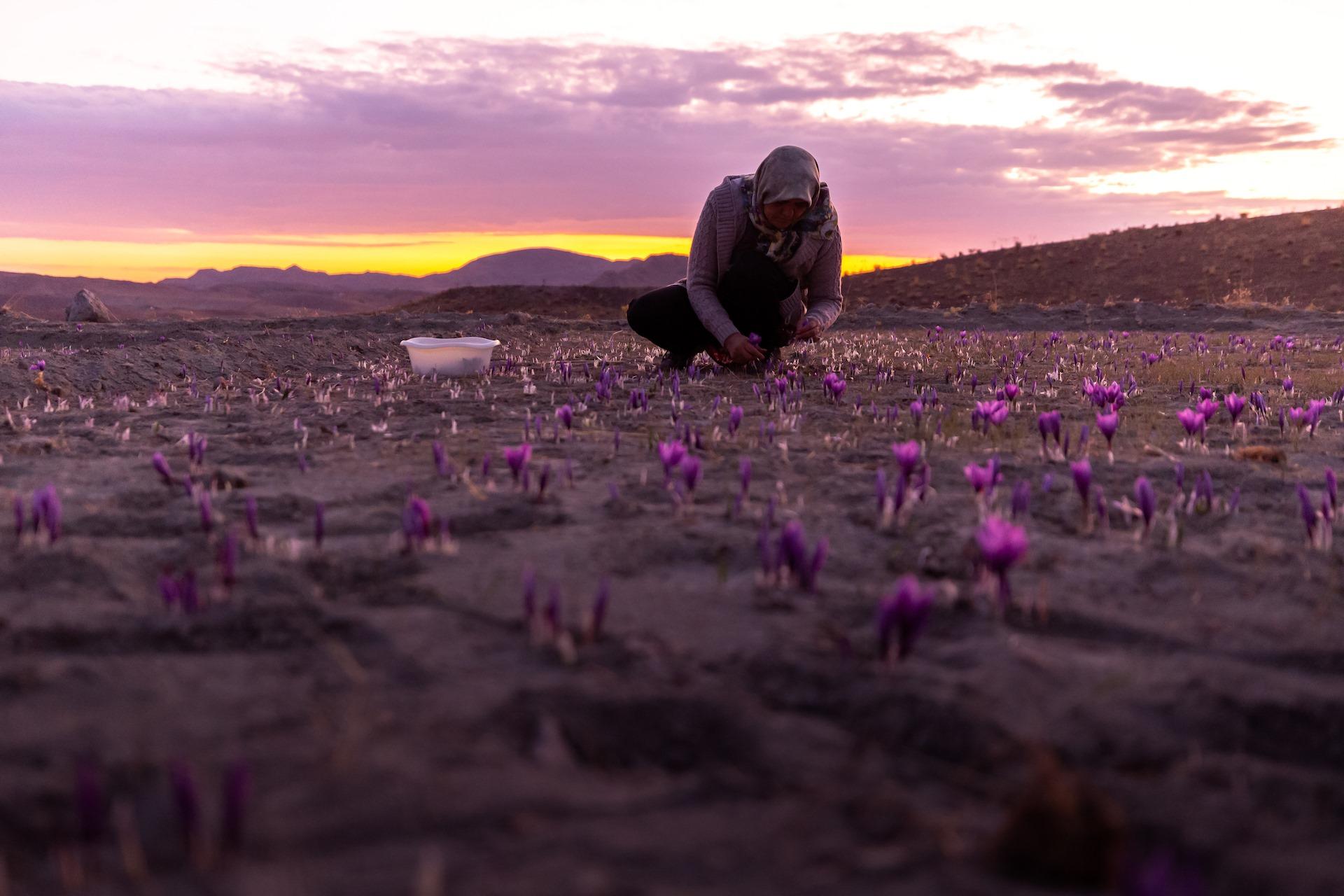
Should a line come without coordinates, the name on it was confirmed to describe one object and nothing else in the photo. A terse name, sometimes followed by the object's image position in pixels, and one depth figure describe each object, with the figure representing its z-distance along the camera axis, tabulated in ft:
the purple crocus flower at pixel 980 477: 10.46
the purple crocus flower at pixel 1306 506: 9.32
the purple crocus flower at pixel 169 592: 7.47
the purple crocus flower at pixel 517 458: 10.86
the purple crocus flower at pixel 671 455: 11.16
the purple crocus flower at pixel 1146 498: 9.64
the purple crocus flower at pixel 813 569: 7.98
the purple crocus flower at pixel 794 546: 7.95
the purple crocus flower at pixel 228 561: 7.73
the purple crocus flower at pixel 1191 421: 14.35
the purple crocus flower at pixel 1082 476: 10.02
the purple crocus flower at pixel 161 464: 10.99
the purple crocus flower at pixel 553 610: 6.71
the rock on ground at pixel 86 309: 56.75
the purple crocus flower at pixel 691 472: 10.25
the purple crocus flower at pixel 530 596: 7.03
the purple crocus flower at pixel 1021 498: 10.00
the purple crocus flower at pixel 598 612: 6.91
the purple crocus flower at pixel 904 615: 6.54
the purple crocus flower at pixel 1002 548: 7.38
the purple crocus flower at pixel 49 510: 8.93
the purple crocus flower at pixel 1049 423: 13.24
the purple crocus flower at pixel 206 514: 9.61
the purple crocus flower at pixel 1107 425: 13.12
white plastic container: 26.81
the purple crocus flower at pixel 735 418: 14.69
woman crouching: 23.17
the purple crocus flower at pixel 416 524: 8.94
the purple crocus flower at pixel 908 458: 10.37
